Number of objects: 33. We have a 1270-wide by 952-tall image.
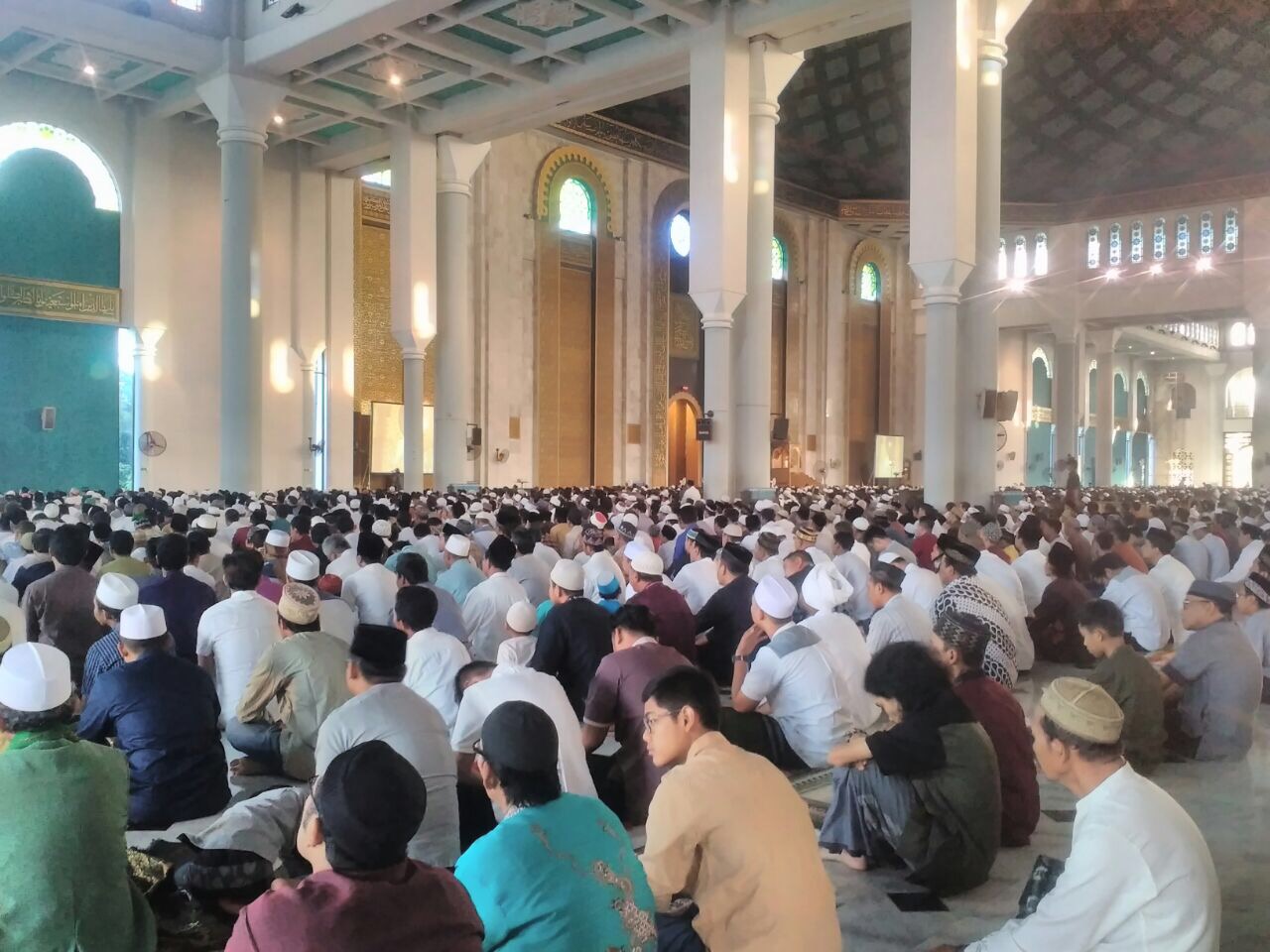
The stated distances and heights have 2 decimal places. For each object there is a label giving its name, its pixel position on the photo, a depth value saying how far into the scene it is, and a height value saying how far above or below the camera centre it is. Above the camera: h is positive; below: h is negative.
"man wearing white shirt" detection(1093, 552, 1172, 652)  5.53 -0.75
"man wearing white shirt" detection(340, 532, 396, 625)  5.06 -0.61
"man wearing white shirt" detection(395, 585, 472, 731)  3.59 -0.67
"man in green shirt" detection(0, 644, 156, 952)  1.90 -0.69
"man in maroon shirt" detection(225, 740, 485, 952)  1.39 -0.57
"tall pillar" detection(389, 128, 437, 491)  14.59 +2.98
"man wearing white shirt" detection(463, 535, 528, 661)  4.93 -0.67
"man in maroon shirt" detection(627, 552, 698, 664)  4.80 -0.64
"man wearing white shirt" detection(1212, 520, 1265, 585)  6.21 -0.60
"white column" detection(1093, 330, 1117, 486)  23.30 +1.32
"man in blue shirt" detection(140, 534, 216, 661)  4.54 -0.56
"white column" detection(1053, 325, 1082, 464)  22.14 +1.58
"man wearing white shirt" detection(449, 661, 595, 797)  2.83 -0.66
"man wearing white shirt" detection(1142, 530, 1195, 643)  6.04 -0.67
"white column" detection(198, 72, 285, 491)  12.62 +2.44
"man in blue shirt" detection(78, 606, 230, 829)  3.04 -0.75
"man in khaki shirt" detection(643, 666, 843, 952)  1.99 -0.74
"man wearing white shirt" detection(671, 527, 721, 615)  5.82 -0.64
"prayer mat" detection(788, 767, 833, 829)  3.75 -1.18
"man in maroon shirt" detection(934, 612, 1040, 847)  3.23 -0.73
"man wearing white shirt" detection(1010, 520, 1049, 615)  6.54 -0.68
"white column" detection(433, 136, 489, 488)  15.09 +2.52
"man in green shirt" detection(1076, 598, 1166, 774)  3.83 -0.77
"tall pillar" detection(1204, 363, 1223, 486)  32.91 +1.42
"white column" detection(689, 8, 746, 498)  11.62 +3.14
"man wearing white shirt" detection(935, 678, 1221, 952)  1.87 -0.73
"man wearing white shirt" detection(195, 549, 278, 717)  3.97 -0.64
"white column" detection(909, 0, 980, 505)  10.18 +3.02
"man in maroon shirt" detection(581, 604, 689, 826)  3.25 -0.75
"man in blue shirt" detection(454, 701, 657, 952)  1.69 -0.64
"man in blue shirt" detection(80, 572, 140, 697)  3.59 -0.54
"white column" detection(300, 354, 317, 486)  16.03 +0.79
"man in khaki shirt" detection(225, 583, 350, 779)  3.53 -0.74
